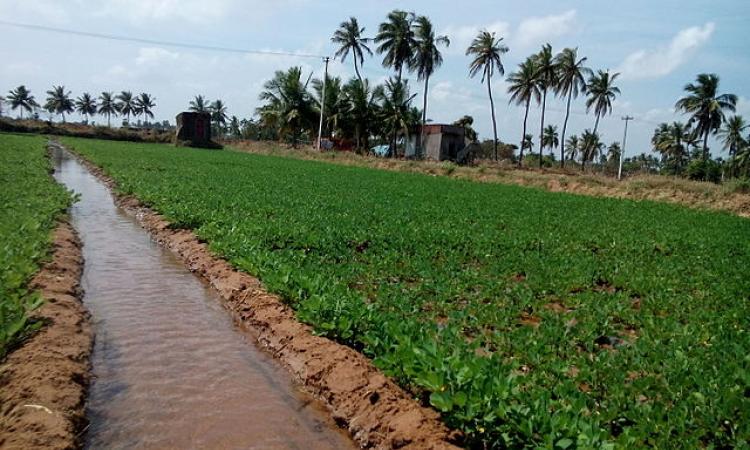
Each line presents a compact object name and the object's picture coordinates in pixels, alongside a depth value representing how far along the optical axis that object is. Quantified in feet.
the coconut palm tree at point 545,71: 170.30
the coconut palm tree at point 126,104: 345.72
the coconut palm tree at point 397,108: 184.14
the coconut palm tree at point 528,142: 303.35
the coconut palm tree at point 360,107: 191.11
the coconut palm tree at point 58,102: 326.03
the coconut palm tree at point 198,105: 323.37
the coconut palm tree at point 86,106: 344.49
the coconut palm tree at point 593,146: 261.44
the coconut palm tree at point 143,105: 349.20
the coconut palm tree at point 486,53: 171.63
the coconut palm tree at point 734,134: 200.30
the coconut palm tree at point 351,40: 189.26
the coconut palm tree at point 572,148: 305.94
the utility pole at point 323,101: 177.88
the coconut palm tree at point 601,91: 183.83
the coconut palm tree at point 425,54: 175.01
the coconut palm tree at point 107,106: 345.92
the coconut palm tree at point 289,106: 203.41
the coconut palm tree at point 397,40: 176.86
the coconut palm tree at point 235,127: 346.33
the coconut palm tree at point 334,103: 196.44
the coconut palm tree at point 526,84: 174.19
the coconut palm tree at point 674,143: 218.09
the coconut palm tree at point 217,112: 335.26
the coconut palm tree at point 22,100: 318.45
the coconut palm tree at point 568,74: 171.22
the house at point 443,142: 171.32
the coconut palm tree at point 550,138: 278.46
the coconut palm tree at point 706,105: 159.94
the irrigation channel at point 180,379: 15.52
